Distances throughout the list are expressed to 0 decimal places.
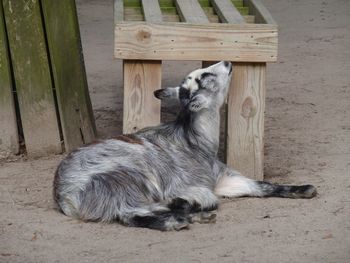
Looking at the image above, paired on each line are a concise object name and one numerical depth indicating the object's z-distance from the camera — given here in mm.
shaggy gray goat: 9758
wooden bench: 10664
